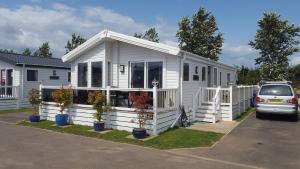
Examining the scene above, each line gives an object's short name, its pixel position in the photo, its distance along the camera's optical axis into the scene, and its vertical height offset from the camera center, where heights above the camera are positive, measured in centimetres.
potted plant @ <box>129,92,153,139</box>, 1008 -68
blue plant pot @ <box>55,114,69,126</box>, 1260 -126
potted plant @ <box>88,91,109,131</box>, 1134 -62
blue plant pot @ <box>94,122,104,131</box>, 1133 -137
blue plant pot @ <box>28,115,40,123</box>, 1356 -130
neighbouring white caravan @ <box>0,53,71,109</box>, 2047 +108
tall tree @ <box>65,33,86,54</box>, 4197 +690
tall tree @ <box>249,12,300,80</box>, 2877 +454
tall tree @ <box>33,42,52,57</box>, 4988 +665
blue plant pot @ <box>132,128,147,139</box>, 1002 -145
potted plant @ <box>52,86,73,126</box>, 1262 -44
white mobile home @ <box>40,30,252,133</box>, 1169 +47
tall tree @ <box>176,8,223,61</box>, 3269 +591
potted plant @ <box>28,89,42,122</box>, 1358 -47
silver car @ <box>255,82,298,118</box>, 1391 -46
